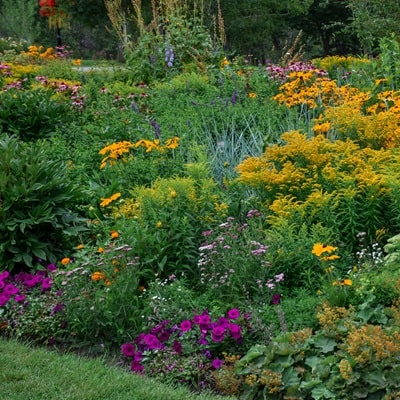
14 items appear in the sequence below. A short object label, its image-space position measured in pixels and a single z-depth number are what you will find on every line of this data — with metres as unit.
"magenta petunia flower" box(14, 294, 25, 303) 5.33
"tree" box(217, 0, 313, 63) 29.11
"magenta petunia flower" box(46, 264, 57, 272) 5.77
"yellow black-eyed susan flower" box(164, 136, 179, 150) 6.92
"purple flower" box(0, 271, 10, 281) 5.54
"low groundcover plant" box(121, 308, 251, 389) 4.47
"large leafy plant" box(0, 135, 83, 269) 5.86
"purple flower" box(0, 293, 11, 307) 5.27
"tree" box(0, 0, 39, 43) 32.56
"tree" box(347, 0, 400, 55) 16.02
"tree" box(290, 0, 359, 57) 32.16
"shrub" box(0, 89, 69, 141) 8.91
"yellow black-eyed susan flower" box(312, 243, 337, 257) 4.48
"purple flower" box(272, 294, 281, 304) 4.90
